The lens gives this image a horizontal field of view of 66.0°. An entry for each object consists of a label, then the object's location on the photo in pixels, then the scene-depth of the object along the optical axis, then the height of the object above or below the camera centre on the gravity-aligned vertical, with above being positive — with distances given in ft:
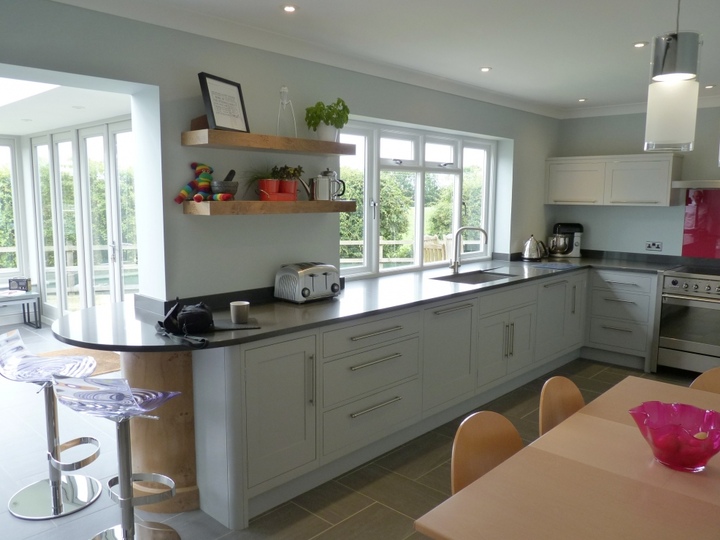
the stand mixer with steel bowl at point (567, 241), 18.52 -0.92
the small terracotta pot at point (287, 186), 10.18 +0.48
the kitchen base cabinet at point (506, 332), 12.76 -2.87
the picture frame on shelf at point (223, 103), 8.91 +1.80
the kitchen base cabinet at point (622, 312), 15.61 -2.83
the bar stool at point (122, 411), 6.80 -2.45
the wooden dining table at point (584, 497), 4.19 -2.38
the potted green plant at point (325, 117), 10.62 +1.82
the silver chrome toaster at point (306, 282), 10.27 -1.31
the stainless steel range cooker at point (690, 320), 14.30 -2.78
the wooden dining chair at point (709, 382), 7.89 -2.39
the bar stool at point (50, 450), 8.35 -3.79
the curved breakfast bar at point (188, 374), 7.80 -2.45
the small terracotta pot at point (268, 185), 9.93 +0.48
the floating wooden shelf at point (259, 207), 8.91 +0.08
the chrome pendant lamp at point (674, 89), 5.23 +1.19
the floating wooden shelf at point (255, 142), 8.77 +1.18
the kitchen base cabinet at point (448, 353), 11.19 -2.95
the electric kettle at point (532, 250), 17.53 -1.16
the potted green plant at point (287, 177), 10.20 +0.66
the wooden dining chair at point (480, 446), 5.35 -2.37
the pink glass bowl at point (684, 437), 5.05 -2.09
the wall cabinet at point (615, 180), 16.16 +1.05
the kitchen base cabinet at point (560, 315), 14.82 -2.84
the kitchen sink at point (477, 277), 14.63 -1.72
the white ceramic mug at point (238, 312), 8.64 -1.57
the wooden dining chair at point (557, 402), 6.77 -2.36
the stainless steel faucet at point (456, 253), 14.93 -1.07
